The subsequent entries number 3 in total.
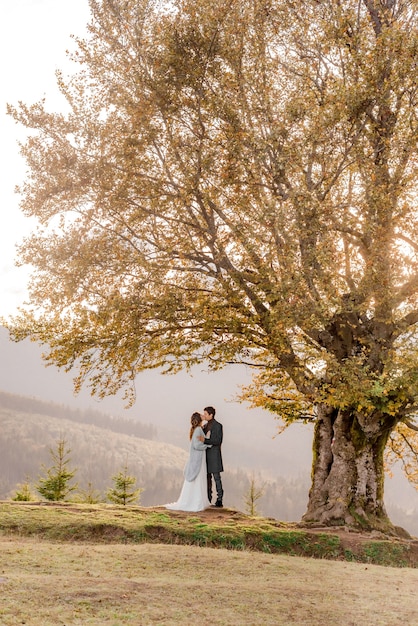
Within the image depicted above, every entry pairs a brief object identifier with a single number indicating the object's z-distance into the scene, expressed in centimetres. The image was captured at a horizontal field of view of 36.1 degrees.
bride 2233
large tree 1962
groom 2236
